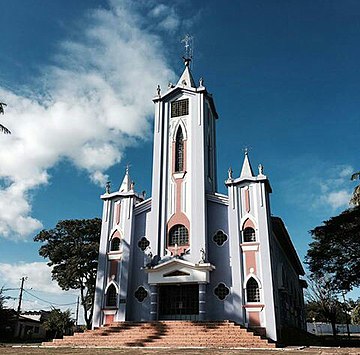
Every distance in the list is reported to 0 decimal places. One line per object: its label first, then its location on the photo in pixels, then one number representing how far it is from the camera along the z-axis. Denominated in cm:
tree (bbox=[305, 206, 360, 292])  3072
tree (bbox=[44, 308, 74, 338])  4206
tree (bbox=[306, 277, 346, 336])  4269
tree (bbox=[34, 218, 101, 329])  3594
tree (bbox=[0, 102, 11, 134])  2111
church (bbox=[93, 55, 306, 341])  2292
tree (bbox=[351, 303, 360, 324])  2507
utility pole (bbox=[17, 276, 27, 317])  4655
